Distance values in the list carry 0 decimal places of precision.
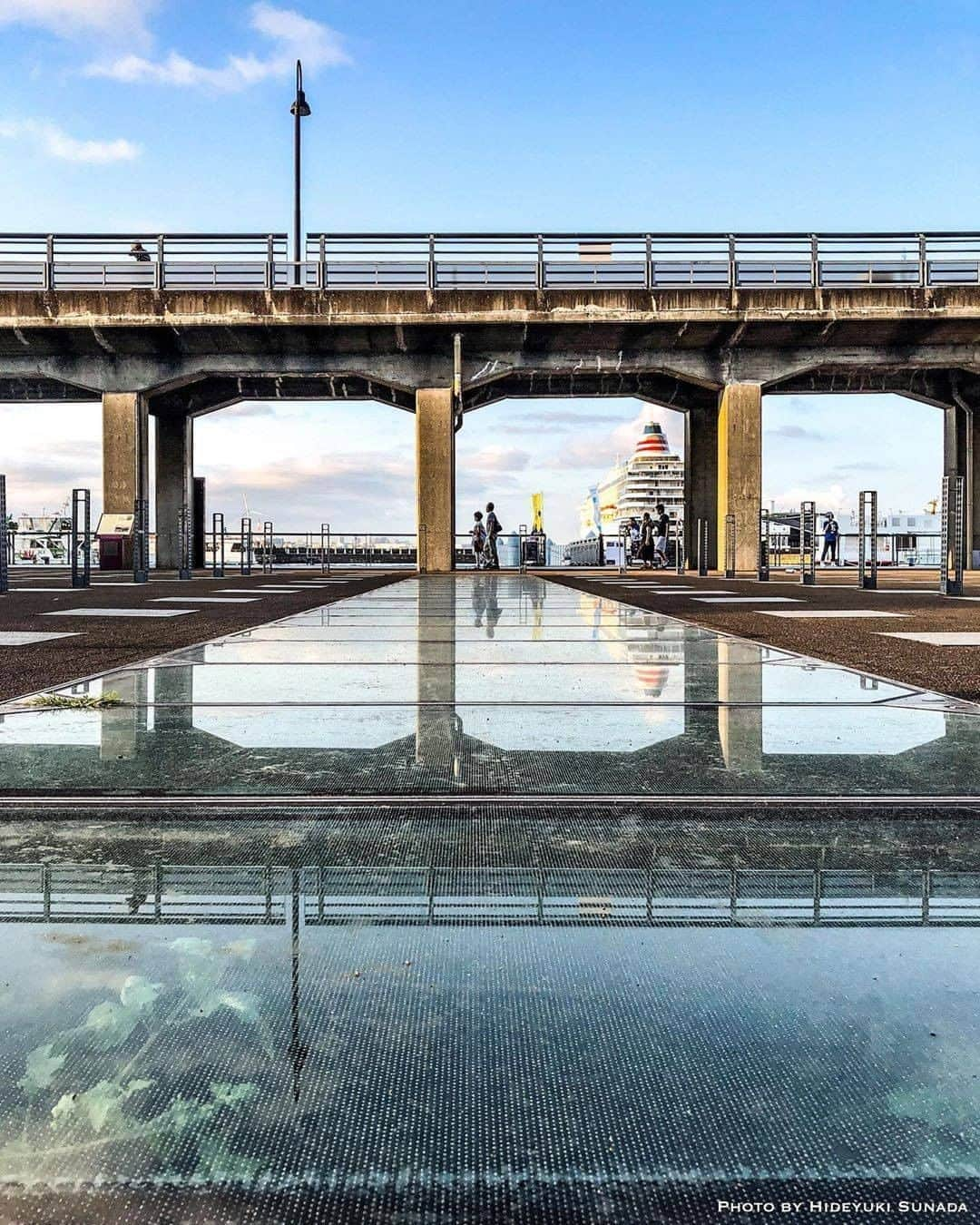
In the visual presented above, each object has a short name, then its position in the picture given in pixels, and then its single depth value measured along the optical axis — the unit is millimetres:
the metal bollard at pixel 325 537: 34375
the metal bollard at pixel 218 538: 24531
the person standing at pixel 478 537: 34969
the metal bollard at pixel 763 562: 22344
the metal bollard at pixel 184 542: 20467
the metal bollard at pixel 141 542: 18500
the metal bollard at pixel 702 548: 28812
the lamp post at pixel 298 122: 35906
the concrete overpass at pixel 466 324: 26281
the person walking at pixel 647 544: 38375
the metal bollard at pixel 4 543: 13469
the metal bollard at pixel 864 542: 16094
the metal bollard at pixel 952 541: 13250
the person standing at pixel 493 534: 34406
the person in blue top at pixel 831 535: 34612
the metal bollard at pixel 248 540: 26172
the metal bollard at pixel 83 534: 16467
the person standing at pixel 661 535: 35656
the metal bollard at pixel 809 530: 21453
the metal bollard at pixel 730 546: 26280
